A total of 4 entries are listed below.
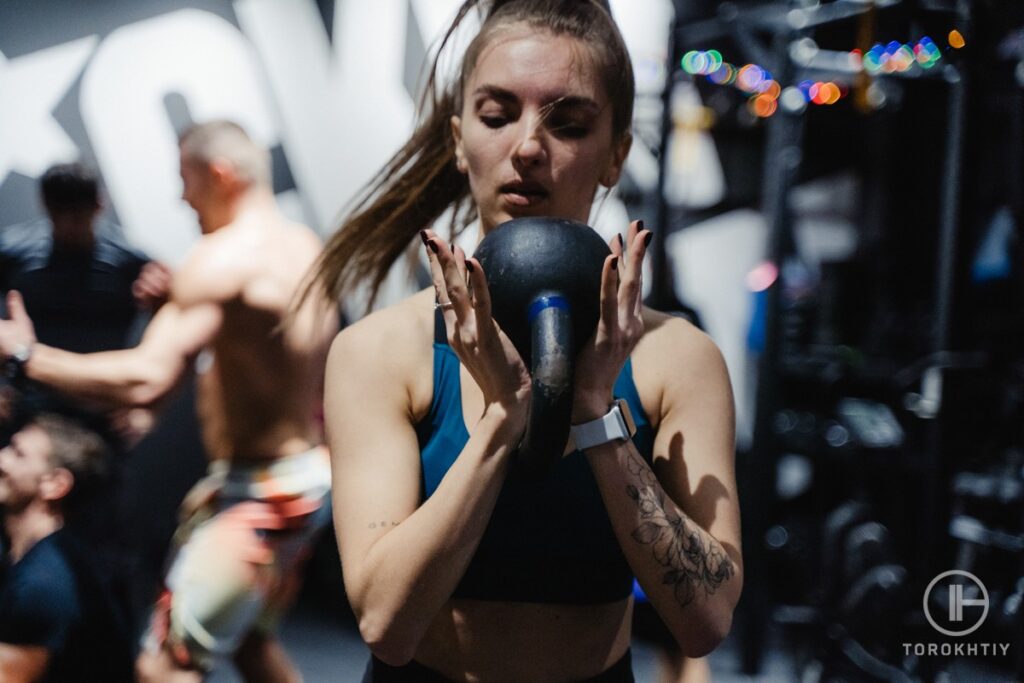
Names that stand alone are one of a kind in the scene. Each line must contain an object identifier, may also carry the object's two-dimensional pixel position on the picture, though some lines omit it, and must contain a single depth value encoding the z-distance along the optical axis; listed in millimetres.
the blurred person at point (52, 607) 2689
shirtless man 2738
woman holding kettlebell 1213
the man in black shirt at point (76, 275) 3572
